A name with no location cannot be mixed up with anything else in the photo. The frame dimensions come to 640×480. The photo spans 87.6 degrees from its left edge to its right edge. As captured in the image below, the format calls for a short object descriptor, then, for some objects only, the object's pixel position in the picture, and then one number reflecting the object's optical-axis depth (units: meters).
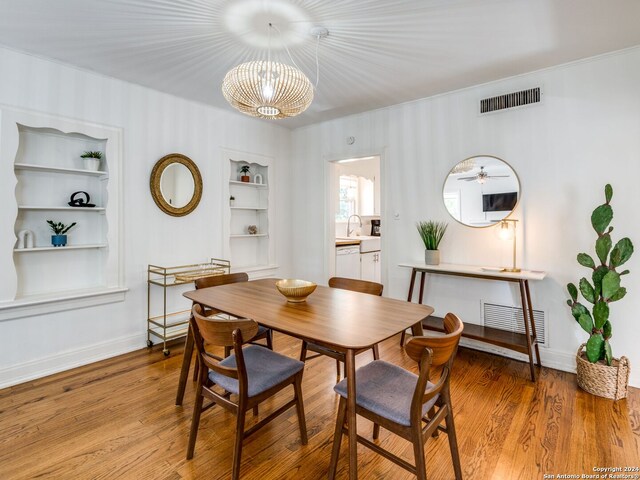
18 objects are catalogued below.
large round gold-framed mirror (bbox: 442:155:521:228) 3.03
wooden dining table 1.41
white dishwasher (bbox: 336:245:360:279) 4.75
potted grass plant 3.27
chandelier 1.91
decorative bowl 1.98
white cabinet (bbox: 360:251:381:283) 5.37
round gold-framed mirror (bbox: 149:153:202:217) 3.34
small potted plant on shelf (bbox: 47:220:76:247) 2.79
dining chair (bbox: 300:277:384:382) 2.12
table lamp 2.94
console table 2.65
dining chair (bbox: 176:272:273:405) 2.21
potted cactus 2.31
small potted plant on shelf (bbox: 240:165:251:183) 4.21
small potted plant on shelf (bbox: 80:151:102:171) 2.94
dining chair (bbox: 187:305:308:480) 1.52
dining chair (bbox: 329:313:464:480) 1.28
